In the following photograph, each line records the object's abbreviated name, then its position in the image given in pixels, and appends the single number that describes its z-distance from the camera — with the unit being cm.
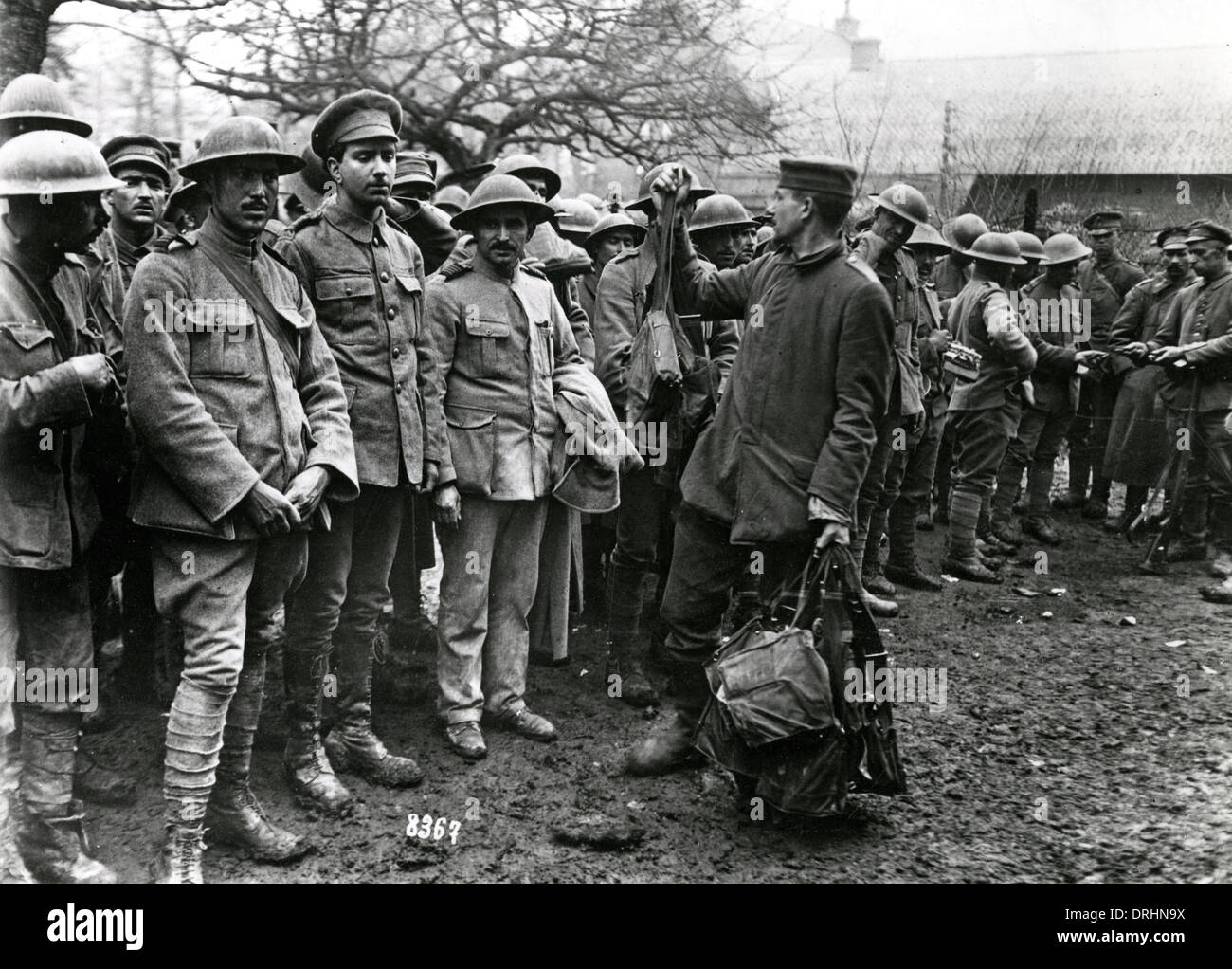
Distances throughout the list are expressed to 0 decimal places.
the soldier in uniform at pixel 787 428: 386
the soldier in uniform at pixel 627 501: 518
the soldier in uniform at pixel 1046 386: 865
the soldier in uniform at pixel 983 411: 775
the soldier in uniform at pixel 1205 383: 796
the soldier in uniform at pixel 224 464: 322
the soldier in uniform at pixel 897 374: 633
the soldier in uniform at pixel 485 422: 438
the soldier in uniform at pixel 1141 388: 892
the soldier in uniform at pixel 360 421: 390
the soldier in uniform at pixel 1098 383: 984
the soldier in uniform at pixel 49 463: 312
